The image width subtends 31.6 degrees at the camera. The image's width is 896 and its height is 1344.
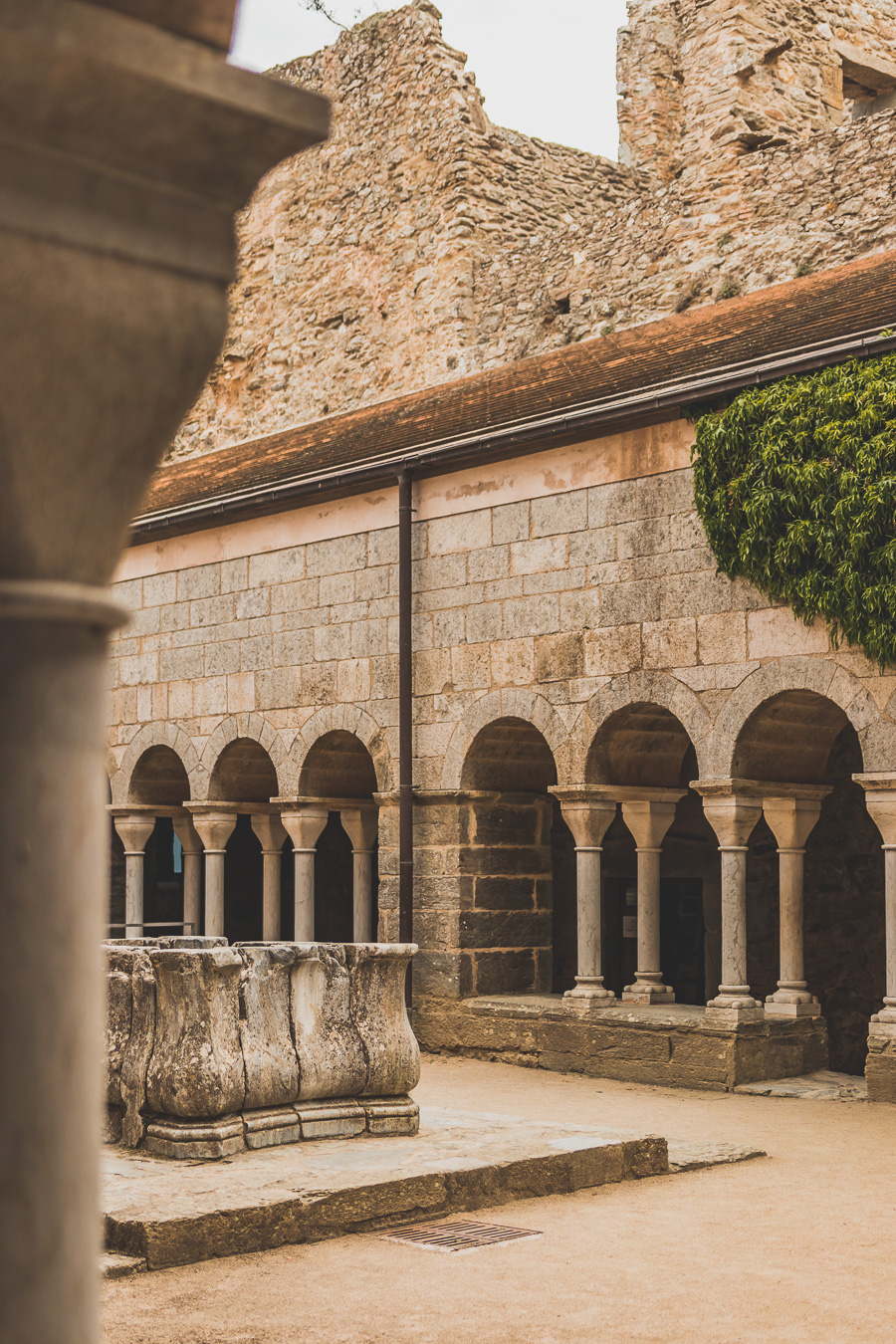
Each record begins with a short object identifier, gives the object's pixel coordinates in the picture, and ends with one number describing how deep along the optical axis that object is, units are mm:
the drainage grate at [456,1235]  5082
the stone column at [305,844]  11650
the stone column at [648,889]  9984
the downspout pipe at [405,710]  10578
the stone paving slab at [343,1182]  4840
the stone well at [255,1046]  5926
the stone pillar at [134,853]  13125
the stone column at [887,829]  8320
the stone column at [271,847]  12383
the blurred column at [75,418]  1752
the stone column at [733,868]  9039
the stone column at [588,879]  9805
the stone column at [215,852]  12391
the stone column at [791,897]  9180
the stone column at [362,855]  11898
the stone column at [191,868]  13133
